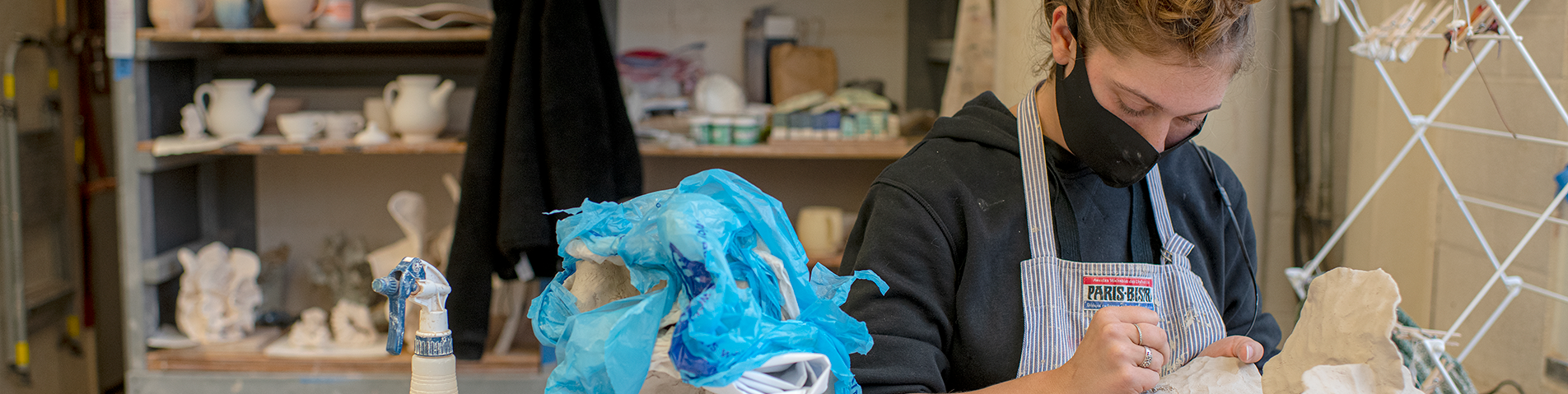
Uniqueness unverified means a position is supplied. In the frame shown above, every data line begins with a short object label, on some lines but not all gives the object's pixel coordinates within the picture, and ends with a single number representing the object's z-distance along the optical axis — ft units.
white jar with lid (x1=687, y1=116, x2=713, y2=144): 8.13
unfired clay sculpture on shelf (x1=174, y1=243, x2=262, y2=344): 8.27
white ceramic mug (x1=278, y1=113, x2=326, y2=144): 8.00
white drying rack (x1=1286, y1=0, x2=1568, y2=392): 4.21
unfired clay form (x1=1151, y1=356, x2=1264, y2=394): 2.98
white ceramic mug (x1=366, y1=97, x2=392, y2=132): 8.35
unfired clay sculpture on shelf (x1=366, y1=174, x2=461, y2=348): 8.13
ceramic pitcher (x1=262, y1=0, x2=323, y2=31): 7.87
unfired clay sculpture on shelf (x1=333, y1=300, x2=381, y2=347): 8.30
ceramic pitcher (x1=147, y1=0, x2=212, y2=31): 7.77
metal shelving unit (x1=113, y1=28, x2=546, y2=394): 7.98
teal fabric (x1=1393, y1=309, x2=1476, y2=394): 4.09
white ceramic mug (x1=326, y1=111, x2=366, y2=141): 8.20
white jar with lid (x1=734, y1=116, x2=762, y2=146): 8.16
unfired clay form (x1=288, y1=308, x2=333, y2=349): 8.31
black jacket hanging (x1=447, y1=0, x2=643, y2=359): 7.07
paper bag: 8.79
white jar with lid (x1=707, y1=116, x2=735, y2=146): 8.13
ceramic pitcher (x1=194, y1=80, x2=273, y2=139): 8.03
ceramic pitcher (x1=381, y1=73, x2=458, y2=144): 8.07
